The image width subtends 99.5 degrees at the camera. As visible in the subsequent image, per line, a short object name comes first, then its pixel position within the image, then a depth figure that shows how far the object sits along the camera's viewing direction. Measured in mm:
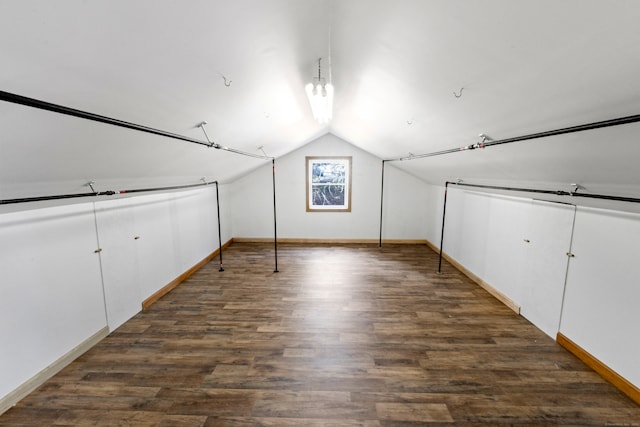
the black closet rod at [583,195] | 1671
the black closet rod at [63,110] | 866
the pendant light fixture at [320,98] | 1954
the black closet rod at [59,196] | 1502
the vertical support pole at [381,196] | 5869
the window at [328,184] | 6062
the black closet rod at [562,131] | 1117
